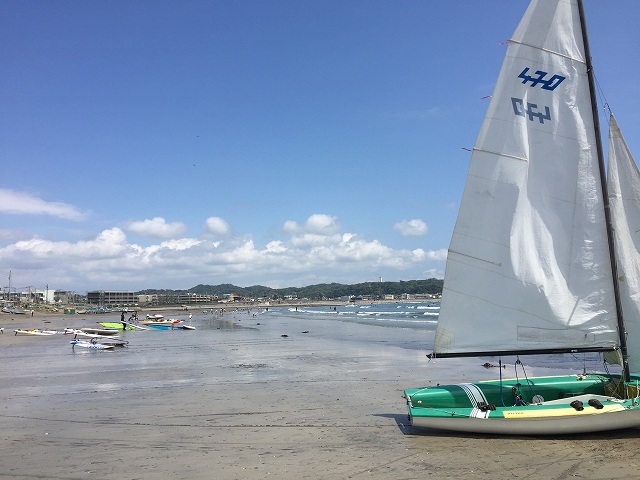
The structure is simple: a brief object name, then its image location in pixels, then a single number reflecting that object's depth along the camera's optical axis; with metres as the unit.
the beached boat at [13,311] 101.94
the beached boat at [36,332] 48.88
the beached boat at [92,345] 34.25
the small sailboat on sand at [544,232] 10.24
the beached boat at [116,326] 55.75
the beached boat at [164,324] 60.24
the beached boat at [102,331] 45.21
